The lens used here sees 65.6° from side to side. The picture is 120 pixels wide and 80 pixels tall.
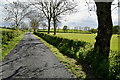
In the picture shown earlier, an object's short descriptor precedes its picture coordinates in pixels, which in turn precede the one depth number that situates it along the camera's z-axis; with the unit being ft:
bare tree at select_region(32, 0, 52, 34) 74.36
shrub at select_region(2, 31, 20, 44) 36.99
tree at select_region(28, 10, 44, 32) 159.47
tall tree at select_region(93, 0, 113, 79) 17.01
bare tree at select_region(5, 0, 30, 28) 115.06
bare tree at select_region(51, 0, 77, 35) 72.32
